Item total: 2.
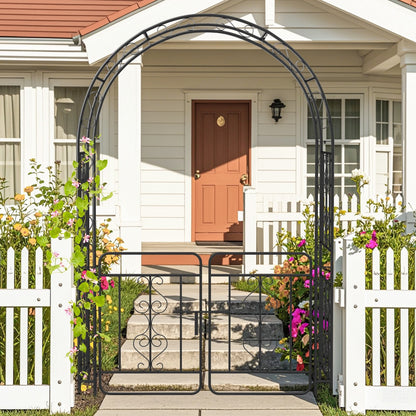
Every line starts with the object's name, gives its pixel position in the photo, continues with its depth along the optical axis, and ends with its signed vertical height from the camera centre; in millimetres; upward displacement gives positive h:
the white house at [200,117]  9812 +1180
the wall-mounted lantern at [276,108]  10945 +1326
